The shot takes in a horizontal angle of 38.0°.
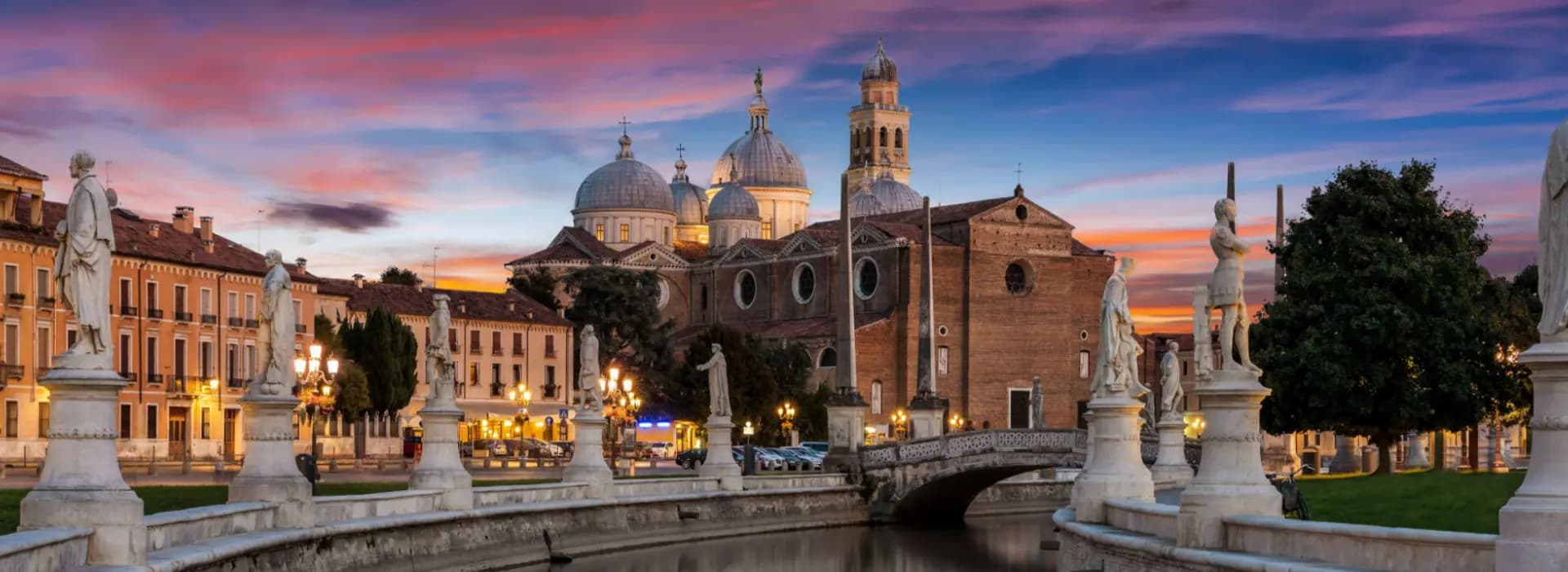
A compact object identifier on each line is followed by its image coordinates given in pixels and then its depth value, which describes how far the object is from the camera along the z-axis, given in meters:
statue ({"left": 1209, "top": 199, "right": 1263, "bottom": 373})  23.42
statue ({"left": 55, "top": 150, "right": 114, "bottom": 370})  19.88
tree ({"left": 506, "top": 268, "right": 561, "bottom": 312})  120.23
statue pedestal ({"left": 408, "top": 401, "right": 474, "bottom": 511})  36.09
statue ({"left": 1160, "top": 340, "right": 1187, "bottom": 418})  44.81
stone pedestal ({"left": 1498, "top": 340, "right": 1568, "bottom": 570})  16.23
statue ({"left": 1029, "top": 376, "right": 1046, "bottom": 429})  76.88
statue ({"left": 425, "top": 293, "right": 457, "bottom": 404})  36.22
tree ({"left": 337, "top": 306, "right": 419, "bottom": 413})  87.00
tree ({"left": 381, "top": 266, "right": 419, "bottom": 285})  129.62
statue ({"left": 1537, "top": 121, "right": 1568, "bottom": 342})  16.31
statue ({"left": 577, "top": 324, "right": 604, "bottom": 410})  43.72
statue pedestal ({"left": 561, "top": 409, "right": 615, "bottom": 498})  43.78
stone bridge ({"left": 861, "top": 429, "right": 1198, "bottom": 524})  57.22
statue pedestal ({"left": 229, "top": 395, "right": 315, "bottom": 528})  27.34
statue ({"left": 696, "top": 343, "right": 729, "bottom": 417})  50.38
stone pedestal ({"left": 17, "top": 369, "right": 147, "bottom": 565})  19.70
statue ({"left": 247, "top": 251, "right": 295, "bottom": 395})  27.58
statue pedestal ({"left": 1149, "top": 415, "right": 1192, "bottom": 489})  42.03
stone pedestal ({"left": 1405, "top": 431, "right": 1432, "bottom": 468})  66.56
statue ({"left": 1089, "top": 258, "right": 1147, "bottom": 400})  33.09
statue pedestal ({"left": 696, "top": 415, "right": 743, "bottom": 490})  51.72
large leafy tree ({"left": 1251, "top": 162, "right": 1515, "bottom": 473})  52.41
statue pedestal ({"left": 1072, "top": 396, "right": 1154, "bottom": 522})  32.00
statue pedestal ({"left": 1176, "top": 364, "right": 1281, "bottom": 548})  22.86
